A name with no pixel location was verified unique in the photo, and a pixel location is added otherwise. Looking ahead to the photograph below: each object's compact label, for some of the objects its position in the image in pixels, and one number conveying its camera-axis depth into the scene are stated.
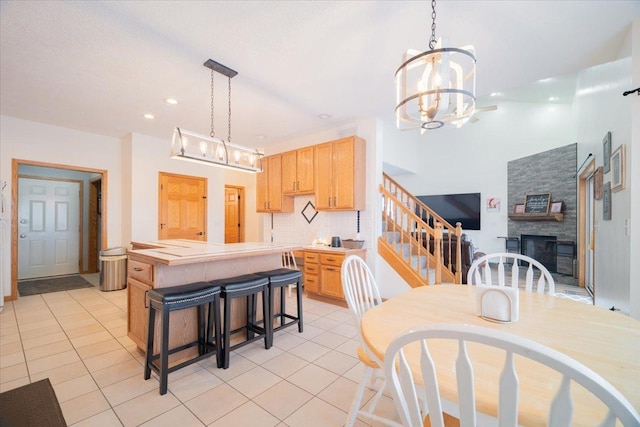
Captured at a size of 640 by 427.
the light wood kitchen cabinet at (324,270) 4.00
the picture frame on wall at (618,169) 2.39
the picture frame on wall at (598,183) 3.40
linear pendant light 2.71
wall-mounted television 7.67
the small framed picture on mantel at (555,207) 6.65
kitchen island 2.31
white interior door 5.46
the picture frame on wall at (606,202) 2.95
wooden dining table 0.75
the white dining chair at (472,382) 0.57
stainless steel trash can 4.70
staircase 3.92
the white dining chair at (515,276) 1.89
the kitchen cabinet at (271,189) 5.33
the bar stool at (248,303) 2.32
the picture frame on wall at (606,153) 2.93
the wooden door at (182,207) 5.39
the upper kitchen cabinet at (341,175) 4.25
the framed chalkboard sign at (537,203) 6.85
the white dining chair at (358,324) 1.57
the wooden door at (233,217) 7.61
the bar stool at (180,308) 1.99
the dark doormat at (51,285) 4.62
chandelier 1.42
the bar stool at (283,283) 2.76
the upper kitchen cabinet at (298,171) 4.83
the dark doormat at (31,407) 1.66
